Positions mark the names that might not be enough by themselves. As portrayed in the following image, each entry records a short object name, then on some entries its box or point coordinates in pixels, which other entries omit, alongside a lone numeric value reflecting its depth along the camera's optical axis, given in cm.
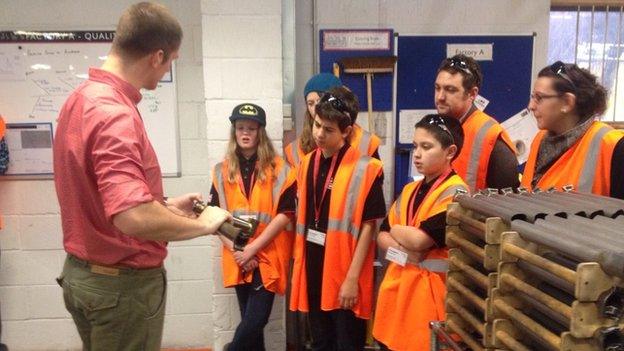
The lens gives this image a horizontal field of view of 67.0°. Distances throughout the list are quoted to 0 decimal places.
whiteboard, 269
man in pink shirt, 125
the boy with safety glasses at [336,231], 211
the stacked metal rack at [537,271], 86
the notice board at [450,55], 288
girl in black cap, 235
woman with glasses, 158
